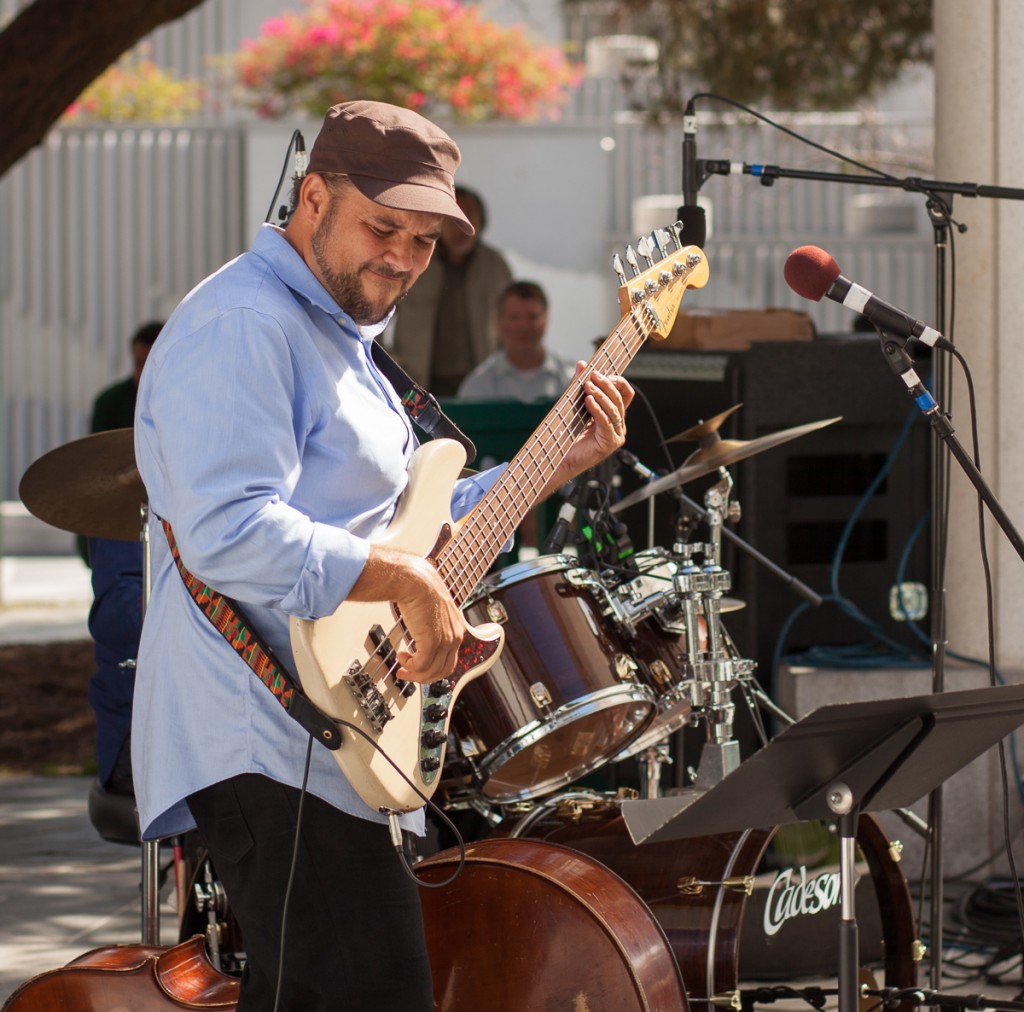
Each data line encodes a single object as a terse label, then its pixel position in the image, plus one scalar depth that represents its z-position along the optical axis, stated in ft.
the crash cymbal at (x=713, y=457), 23.74
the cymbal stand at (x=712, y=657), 22.62
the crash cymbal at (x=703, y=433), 24.92
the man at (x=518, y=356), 48.80
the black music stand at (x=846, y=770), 14.90
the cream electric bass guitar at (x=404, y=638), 15.86
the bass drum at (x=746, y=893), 21.38
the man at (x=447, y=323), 55.55
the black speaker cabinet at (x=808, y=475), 31.81
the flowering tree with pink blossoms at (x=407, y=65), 83.40
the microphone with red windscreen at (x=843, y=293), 19.00
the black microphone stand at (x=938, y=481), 21.07
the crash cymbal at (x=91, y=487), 22.61
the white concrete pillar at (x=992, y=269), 30.73
